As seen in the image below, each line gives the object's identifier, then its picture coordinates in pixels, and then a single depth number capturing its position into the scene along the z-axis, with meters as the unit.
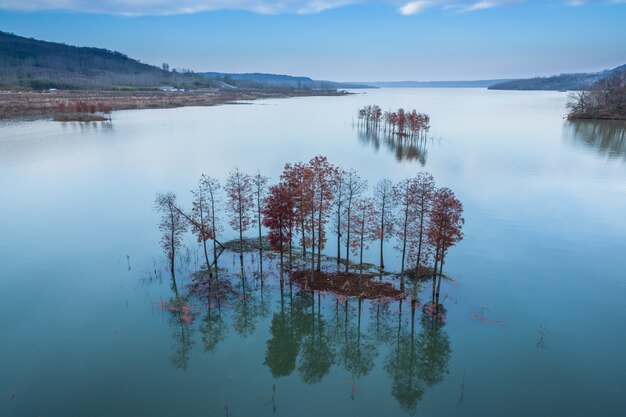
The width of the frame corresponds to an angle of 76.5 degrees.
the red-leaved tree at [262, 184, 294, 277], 30.91
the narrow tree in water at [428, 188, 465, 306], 28.62
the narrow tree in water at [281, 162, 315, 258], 32.31
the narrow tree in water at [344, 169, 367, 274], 32.42
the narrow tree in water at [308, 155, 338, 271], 33.25
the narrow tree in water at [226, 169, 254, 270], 35.31
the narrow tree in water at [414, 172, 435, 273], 29.85
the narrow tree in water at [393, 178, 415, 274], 30.90
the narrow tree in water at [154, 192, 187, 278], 32.48
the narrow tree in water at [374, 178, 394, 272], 33.53
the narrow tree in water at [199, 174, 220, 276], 34.97
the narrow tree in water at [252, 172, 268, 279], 34.81
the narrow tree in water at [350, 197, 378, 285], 33.10
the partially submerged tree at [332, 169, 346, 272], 33.50
